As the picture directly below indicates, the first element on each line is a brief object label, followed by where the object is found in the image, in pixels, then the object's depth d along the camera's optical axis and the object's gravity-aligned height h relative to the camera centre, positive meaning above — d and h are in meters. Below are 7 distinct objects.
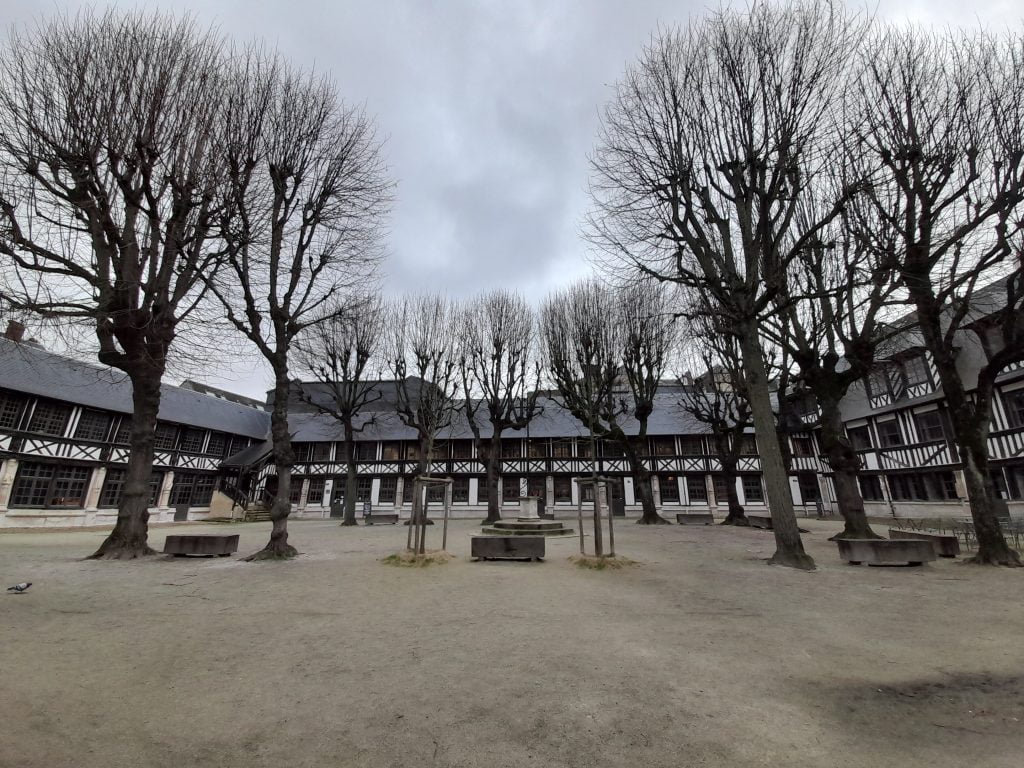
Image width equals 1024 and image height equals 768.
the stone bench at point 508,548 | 10.36 -1.04
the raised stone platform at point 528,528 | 14.30 -0.85
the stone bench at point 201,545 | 10.10 -1.05
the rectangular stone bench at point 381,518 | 23.70 -0.96
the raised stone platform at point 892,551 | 8.98 -0.89
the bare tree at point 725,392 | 18.38 +4.86
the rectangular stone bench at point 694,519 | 21.73 -0.75
